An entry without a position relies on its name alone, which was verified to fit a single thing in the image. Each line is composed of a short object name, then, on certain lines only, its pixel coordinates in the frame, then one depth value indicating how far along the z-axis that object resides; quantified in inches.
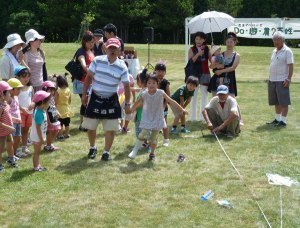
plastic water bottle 175.3
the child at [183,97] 287.4
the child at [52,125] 239.0
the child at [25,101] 220.8
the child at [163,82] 255.3
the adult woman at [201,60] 305.7
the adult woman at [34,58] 252.4
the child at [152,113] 228.6
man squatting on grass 272.1
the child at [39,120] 203.5
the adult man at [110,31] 291.9
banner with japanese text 580.1
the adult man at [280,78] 303.9
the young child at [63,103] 270.1
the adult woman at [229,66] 299.1
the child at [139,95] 247.3
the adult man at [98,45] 306.0
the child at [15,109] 206.8
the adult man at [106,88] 217.6
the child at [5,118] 197.5
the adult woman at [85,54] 275.4
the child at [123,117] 283.3
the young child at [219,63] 301.3
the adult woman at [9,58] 229.5
